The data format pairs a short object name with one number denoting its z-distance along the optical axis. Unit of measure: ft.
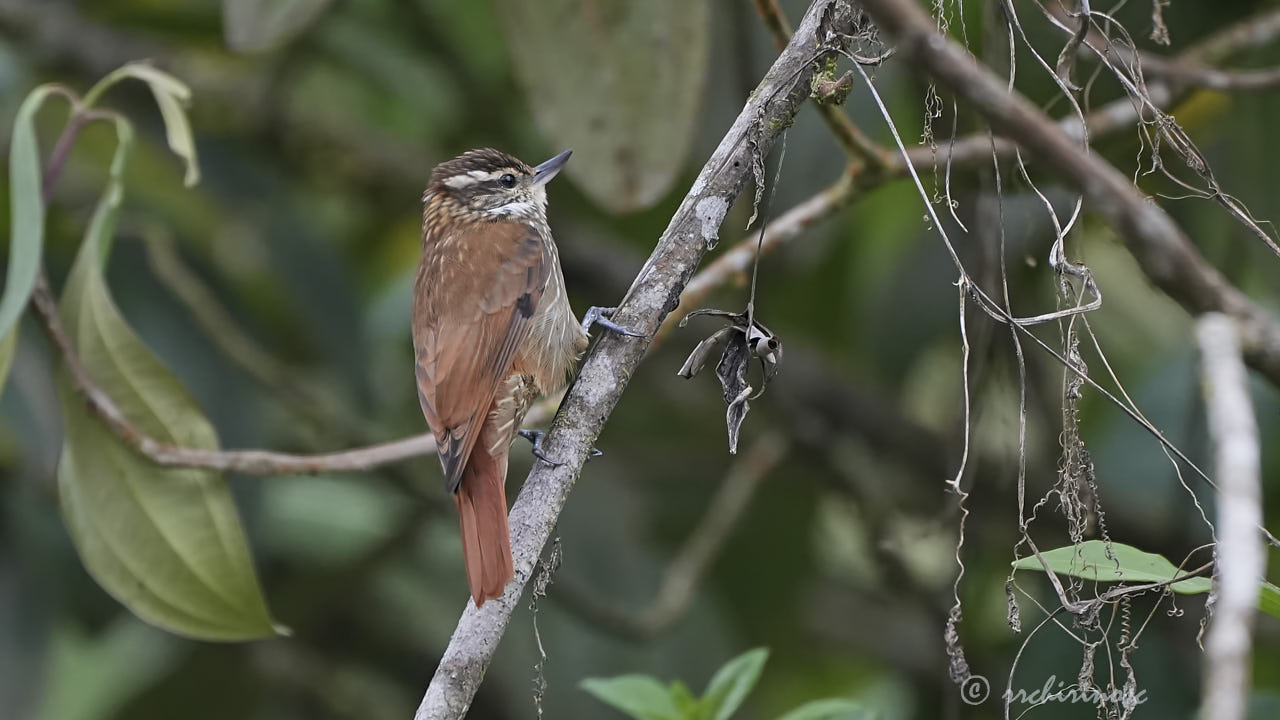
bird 16.03
